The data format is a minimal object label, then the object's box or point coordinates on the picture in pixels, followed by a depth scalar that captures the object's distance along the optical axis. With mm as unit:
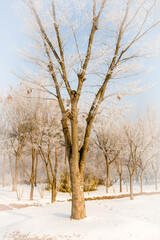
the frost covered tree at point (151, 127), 17438
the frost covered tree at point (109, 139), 18395
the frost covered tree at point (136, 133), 13045
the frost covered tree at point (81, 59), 6359
